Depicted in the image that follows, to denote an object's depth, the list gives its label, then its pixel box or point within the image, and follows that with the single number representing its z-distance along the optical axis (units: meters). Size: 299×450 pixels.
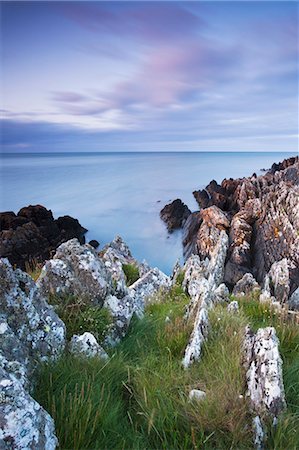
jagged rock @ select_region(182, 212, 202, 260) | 38.34
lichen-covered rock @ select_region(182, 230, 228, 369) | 5.02
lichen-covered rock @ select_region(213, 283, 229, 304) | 9.14
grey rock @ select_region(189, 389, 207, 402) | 3.95
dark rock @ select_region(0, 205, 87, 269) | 28.91
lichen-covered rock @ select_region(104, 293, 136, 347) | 6.03
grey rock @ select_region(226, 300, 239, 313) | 7.16
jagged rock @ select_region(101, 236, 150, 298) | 8.10
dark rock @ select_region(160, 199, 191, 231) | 54.28
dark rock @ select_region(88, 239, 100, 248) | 39.63
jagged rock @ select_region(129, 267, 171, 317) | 10.86
